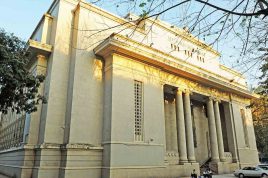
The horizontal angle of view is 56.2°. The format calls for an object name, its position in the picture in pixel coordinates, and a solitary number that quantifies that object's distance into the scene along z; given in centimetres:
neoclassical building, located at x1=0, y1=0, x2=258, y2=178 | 1728
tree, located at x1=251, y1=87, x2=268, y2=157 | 3749
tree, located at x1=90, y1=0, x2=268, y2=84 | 489
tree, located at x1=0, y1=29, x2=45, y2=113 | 1250
